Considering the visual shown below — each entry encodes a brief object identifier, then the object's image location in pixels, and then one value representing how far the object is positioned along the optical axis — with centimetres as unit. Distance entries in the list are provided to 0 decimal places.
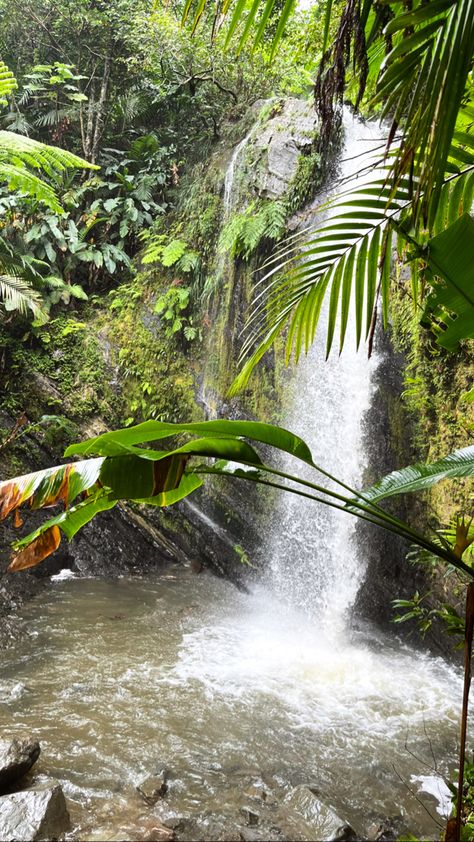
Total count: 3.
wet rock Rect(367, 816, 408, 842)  263
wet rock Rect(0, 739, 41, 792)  265
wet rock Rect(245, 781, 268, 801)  282
